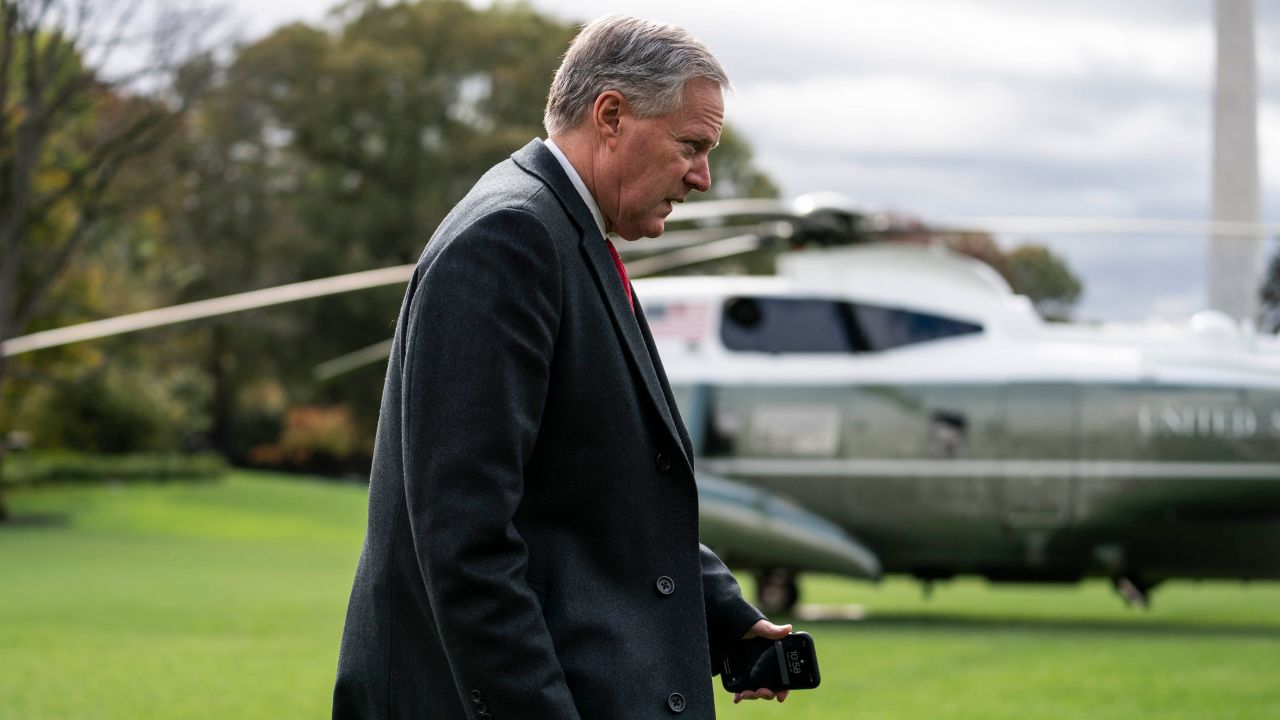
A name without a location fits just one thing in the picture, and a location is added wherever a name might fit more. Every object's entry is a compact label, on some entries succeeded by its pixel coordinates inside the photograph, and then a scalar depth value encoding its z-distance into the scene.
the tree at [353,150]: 37.00
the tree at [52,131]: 22.25
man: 2.04
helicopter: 11.95
